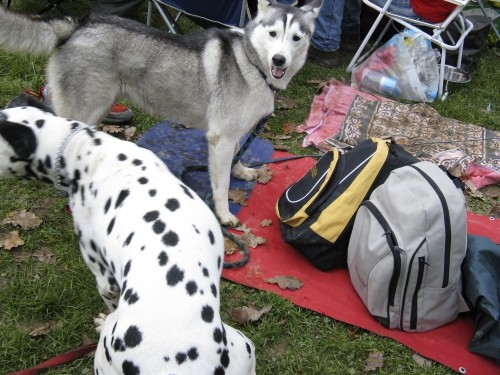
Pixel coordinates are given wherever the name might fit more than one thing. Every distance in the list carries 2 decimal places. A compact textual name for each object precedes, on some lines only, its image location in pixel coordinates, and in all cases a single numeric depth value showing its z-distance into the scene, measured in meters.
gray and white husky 2.99
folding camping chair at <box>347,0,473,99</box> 4.85
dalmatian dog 1.40
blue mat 3.62
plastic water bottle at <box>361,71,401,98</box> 5.19
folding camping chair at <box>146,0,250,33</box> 4.27
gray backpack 2.47
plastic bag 5.13
